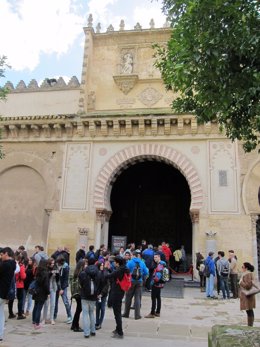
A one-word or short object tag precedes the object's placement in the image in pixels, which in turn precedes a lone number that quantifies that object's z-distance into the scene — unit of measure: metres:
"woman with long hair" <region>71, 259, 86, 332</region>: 6.22
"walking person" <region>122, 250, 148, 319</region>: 7.69
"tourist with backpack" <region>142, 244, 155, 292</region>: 10.46
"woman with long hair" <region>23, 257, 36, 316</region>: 7.62
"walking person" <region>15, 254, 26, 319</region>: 7.25
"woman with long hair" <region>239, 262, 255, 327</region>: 6.27
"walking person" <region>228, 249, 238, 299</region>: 10.91
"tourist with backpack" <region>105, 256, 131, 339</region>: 5.93
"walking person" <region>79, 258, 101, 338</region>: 5.82
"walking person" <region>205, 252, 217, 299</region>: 10.55
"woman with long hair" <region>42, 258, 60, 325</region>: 6.82
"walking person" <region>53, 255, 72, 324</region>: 7.01
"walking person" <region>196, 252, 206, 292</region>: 11.67
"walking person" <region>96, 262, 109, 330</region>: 6.55
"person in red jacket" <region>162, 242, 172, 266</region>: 12.86
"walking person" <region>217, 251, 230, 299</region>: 10.66
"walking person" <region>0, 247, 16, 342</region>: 5.41
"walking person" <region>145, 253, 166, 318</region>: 7.73
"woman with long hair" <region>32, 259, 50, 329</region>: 6.35
